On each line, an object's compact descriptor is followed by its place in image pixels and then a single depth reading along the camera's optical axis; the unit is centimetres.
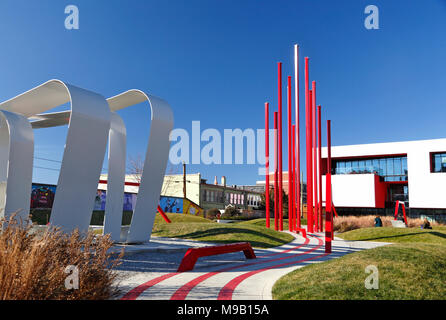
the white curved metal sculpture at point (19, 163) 1189
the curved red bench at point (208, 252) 916
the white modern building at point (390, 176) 3616
